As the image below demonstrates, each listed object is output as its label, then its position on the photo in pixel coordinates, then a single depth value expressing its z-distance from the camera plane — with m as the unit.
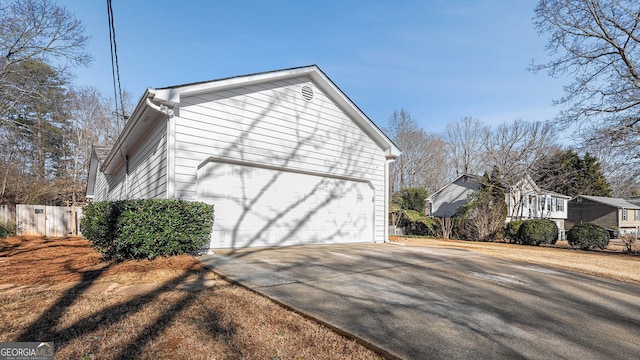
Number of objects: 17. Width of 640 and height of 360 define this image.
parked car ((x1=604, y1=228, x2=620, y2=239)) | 30.45
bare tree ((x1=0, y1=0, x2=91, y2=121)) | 12.84
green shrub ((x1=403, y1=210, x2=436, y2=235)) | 21.94
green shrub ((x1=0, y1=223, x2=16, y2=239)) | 12.16
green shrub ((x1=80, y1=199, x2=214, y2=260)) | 5.25
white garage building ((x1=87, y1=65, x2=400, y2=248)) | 6.91
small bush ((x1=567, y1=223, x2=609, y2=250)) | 14.63
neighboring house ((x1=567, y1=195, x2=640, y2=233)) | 34.91
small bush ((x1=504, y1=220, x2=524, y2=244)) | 17.62
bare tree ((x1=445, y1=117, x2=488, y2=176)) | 34.31
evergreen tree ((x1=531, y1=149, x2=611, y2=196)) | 30.63
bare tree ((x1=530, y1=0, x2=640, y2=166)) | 13.52
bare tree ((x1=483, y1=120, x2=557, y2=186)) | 22.50
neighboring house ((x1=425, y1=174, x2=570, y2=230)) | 26.22
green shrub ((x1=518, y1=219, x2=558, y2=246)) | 16.52
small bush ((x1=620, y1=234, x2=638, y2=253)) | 13.70
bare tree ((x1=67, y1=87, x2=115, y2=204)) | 23.33
